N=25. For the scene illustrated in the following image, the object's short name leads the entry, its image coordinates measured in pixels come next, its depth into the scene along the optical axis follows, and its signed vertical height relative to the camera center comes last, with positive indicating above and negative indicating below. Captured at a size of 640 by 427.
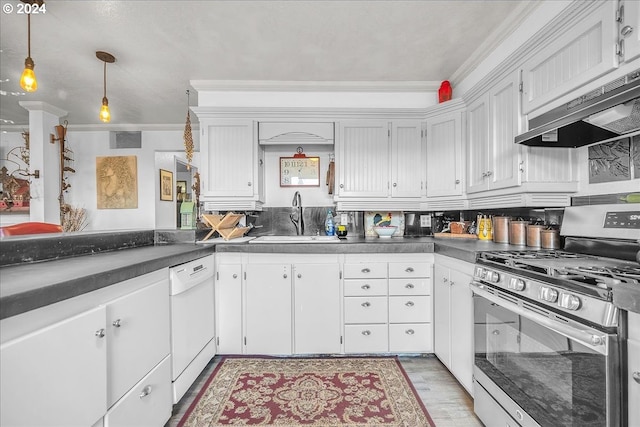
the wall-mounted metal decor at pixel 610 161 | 1.55 +0.29
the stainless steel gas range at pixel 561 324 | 0.94 -0.43
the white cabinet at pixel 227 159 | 2.81 +0.52
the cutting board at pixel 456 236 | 2.57 -0.20
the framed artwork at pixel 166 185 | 5.12 +0.52
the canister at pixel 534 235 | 1.98 -0.14
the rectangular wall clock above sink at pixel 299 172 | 3.21 +0.45
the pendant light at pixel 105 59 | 2.54 +1.37
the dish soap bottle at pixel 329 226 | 3.08 -0.13
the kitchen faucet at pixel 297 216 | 3.16 -0.02
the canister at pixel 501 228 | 2.25 -0.11
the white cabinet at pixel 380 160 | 2.84 +0.52
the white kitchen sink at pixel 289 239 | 2.62 -0.23
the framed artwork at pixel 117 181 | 4.83 +0.54
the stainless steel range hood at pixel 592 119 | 1.19 +0.45
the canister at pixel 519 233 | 2.09 -0.14
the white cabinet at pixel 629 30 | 1.19 +0.75
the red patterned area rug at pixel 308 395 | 1.71 -1.17
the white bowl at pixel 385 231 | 2.83 -0.16
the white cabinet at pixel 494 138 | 1.94 +0.55
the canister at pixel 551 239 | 1.91 -0.16
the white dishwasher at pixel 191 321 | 1.73 -0.70
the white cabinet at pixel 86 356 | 0.81 -0.49
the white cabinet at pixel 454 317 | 1.83 -0.70
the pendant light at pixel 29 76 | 1.91 +0.90
